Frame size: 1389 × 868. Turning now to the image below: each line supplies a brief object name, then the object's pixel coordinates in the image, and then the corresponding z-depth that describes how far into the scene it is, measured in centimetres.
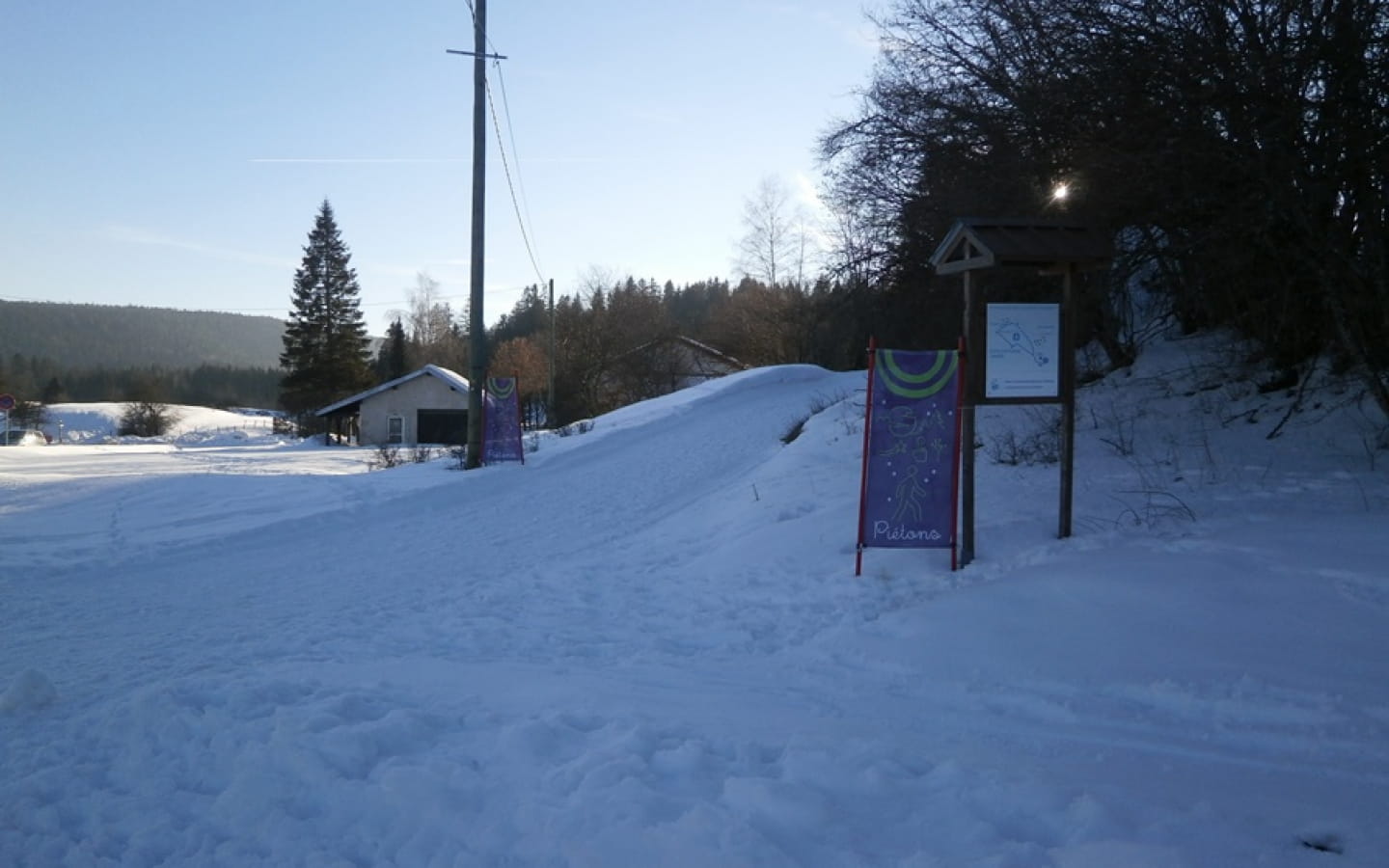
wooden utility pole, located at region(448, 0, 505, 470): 1992
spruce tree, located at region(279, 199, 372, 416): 6412
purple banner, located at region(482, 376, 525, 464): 1961
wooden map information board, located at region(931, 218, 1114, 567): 811
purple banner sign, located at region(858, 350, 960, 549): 812
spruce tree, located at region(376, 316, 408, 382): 7400
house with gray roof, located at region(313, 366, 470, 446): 5075
